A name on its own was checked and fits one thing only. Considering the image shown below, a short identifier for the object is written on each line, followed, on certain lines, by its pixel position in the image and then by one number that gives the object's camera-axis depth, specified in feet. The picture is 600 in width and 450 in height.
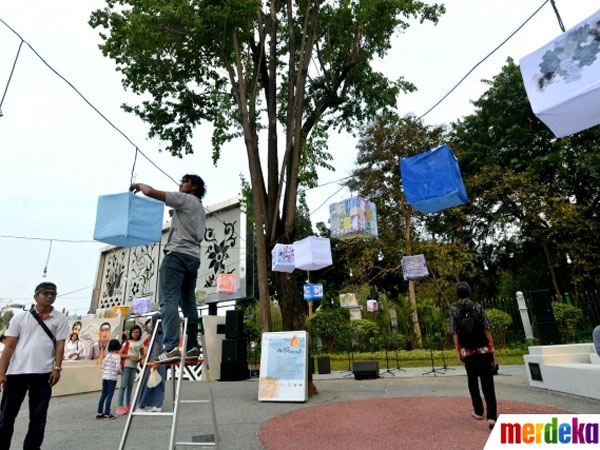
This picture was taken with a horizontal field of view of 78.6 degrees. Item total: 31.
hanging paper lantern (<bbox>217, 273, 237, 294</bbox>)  48.49
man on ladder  9.97
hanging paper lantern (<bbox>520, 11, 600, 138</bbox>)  13.29
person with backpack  14.65
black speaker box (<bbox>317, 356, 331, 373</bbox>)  40.42
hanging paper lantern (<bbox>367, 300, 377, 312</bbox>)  70.95
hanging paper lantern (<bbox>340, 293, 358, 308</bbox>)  69.82
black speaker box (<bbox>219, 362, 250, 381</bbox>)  39.32
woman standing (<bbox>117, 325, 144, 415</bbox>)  21.99
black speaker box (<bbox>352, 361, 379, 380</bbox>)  33.63
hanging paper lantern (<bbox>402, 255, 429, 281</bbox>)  49.16
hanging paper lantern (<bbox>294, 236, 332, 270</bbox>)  31.58
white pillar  44.82
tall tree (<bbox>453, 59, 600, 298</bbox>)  53.31
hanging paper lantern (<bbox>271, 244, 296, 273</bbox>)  27.30
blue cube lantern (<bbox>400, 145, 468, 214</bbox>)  20.66
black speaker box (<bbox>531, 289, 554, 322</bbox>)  27.20
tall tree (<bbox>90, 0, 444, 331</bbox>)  25.58
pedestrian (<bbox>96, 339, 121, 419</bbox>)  21.17
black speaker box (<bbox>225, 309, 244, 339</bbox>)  40.34
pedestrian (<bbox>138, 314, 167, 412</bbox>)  18.34
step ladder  8.72
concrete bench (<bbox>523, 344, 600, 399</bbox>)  19.62
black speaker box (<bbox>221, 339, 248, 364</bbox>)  39.58
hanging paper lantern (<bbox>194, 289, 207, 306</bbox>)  52.15
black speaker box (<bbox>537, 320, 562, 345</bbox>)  26.76
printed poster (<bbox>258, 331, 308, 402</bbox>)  23.56
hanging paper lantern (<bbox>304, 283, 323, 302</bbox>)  56.90
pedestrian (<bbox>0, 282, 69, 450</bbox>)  11.08
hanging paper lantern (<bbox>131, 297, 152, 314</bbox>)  63.21
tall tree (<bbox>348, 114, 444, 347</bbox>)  63.72
